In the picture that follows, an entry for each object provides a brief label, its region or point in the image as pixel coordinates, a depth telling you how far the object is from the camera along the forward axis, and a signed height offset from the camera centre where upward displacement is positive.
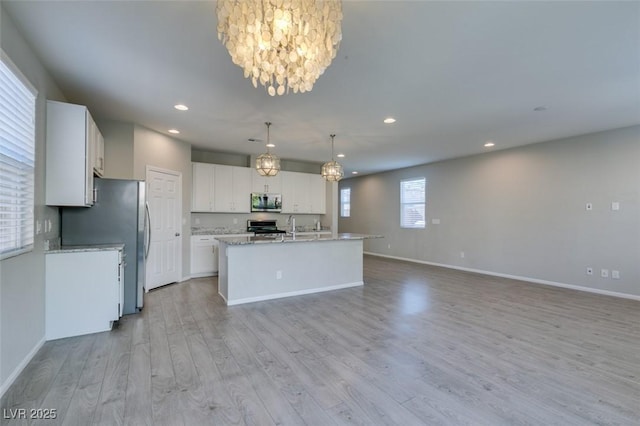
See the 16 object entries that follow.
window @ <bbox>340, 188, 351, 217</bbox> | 10.62 +0.47
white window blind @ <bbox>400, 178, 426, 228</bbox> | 8.02 +0.34
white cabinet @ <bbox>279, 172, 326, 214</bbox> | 7.23 +0.55
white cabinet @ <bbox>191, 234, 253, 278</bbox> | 5.84 -0.85
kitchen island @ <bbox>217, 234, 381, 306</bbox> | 4.19 -0.81
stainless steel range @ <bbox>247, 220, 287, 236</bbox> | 6.80 -0.30
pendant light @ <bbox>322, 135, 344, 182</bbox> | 4.94 +0.74
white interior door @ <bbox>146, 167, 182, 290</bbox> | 4.84 -0.23
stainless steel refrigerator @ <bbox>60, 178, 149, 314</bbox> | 3.49 -0.14
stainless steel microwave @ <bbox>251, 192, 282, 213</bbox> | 6.75 +0.29
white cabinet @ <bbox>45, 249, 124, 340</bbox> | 2.93 -0.82
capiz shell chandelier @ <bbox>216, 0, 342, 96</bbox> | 1.62 +1.04
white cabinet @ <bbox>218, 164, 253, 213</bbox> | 6.32 +0.55
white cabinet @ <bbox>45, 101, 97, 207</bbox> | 2.89 +0.60
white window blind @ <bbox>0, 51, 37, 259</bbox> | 2.07 +0.42
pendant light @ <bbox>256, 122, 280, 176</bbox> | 4.32 +0.75
